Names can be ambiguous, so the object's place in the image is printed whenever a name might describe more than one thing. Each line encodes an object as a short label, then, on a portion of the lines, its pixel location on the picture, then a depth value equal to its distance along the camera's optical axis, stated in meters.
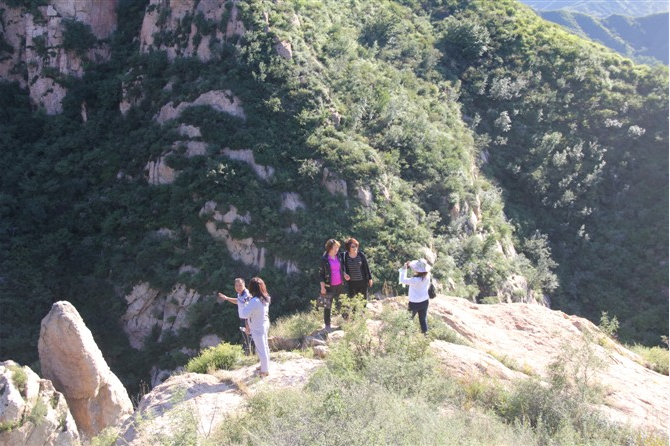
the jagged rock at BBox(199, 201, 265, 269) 14.02
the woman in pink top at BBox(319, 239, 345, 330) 8.70
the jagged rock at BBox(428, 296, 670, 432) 7.70
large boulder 8.52
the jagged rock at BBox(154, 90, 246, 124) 16.02
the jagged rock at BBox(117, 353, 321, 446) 5.60
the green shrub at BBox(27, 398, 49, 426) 7.17
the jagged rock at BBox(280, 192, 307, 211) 14.66
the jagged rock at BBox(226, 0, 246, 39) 17.19
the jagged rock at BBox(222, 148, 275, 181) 15.02
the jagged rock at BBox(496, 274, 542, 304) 15.80
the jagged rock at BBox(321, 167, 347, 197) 15.06
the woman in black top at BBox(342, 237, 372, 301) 8.79
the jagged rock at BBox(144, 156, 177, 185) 15.30
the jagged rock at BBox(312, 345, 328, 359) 8.05
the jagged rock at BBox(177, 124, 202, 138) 15.57
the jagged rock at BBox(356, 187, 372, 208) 15.04
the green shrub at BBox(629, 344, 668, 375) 10.85
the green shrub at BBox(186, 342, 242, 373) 8.20
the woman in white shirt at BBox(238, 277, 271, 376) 7.28
